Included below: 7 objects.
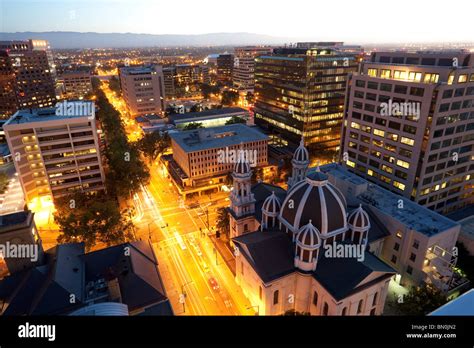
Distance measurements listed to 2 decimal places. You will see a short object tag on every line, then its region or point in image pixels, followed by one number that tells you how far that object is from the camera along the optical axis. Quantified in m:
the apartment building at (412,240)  46.50
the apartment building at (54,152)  70.12
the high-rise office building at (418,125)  59.16
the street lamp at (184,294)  46.80
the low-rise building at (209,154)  83.06
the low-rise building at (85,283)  37.44
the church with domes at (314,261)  39.53
